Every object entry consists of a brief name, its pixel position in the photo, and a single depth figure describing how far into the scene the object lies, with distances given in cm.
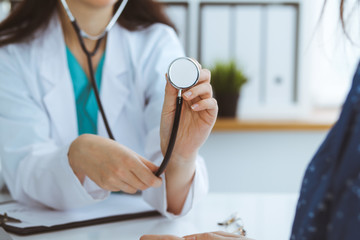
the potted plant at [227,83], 191
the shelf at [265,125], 188
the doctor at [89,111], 87
